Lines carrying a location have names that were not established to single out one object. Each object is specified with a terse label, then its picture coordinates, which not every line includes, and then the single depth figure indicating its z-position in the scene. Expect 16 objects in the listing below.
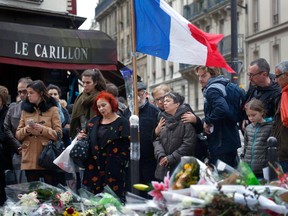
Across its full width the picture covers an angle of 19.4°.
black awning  18.86
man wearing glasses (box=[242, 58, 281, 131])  8.99
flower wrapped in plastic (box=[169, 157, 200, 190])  5.21
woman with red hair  9.80
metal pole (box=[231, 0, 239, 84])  20.61
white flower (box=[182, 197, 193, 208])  4.84
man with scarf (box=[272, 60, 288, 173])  8.29
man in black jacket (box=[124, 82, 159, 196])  10.52
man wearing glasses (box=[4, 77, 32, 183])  11.26
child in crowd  8.65
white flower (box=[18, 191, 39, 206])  7.98
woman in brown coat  10.63
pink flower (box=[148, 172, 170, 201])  5.24
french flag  9.98
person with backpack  9.35
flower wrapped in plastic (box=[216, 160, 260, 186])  5.06
